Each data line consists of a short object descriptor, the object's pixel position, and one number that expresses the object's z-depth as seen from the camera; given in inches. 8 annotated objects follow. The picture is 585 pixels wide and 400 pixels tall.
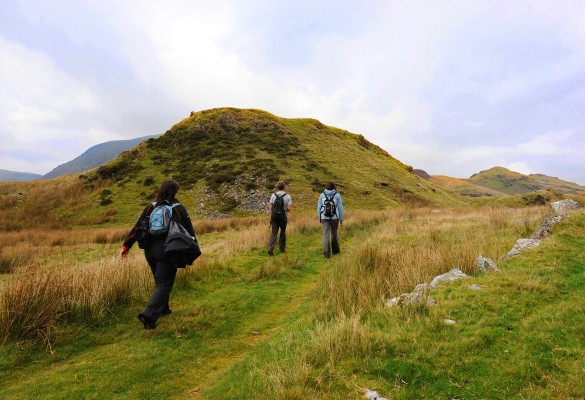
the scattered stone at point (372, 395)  125.0
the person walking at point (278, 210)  469.1
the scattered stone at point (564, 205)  452.1
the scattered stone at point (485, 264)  258.5
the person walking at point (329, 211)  452.4
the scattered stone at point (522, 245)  297.2
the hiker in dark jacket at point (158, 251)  231.6
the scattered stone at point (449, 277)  238.2
